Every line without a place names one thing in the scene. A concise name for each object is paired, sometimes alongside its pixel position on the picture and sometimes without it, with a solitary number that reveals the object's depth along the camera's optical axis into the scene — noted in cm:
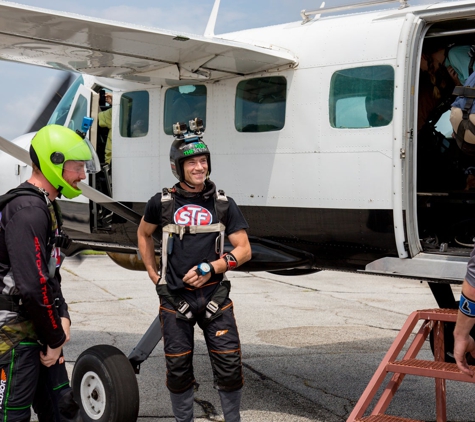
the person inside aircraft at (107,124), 715
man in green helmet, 360
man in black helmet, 472
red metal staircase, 424
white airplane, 520
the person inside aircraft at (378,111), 526
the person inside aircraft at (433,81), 580
